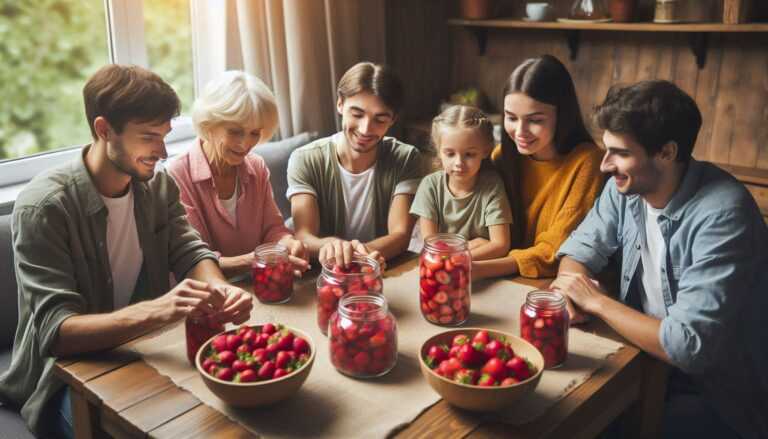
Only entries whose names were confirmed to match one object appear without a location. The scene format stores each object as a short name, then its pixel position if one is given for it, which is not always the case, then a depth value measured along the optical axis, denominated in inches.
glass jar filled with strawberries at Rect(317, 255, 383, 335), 57.1
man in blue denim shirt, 55.6
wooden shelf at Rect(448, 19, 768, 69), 107.9
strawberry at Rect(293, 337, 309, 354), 49.8
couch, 65.2
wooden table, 45.9
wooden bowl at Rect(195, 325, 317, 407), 45.5
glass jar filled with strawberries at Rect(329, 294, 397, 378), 50.2
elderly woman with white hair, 75.6
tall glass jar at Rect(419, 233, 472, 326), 58.5
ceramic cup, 128.3
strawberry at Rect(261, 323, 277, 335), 51.6
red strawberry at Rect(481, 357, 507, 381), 46.7
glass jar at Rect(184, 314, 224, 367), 52.6
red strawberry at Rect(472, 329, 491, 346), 50.5
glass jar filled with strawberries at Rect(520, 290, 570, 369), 52.7
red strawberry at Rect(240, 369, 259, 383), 46.3
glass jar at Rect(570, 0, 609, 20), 122.4
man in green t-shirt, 78.8
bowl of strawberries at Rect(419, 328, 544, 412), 45.6
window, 101.2
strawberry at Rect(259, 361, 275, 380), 47.0
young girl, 73.9
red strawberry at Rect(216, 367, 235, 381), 46.6
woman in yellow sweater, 74.1
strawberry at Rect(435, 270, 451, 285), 58.4
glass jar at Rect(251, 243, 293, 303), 62.7
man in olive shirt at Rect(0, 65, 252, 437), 55.0
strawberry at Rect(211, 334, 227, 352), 49.5
